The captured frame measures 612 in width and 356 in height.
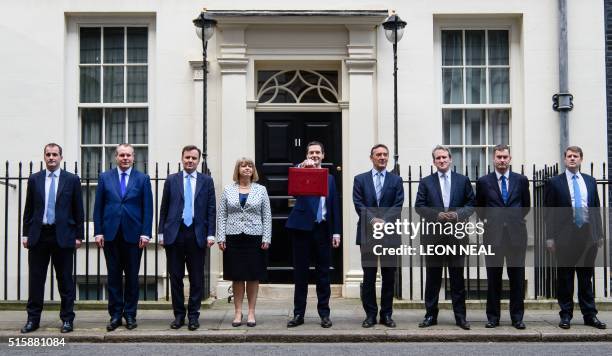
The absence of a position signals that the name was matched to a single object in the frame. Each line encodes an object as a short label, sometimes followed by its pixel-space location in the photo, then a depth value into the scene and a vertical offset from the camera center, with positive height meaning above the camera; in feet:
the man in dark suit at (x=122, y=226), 31.17 -0.85
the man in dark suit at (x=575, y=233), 31.35 -1.13
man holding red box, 31.63 -1.26
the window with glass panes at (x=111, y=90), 41.68 +5.05
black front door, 41.24 +2.16
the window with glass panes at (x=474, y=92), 42.06 +4.96
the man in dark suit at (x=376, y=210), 31.76 -0.32
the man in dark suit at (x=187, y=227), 31.40 -0.89
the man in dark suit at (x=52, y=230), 30.73 -0.95
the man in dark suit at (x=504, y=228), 31.24 -0.95
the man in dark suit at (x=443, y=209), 31.65 -0.30
